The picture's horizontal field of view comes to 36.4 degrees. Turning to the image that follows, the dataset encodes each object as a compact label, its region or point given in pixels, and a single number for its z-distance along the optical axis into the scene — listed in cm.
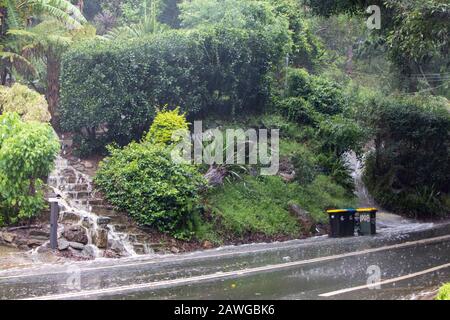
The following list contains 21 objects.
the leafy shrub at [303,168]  2478
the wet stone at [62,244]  1687
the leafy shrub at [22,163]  1688
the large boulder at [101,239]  1756
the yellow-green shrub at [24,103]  2170
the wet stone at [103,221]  1830
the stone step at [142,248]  1808
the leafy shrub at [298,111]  3091
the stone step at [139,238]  1834
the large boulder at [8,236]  1679
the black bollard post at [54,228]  1680
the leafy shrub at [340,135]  2695
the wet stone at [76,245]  1713
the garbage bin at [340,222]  2203
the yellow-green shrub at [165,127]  2181
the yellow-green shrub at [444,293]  900
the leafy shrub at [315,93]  3188
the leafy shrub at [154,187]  1895
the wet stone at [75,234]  1750
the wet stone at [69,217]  1842
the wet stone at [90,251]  1695
